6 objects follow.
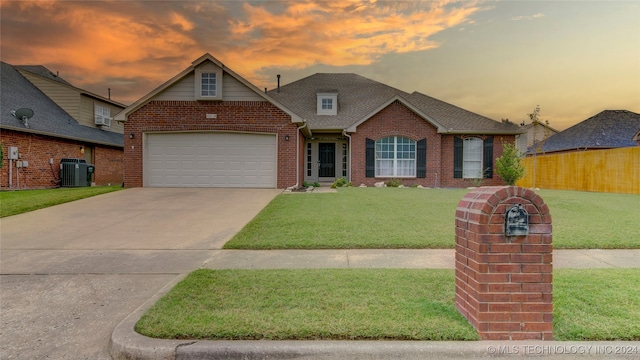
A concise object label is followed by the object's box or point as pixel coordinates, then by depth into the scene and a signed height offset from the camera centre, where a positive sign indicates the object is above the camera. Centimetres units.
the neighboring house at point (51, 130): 1630 +202
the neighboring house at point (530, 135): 2305 +289
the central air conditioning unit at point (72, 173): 1814 -21
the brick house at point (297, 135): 1595 +166
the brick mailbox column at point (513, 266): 304 -82
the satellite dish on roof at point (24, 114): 1662 +251
